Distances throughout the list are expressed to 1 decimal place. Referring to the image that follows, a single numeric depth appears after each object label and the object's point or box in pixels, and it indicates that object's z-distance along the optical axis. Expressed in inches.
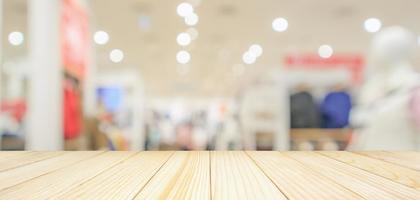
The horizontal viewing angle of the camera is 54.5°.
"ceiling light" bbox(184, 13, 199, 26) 285.6
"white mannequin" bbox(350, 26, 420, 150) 93.5
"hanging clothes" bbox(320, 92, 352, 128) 200.8
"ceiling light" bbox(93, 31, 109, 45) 339.0
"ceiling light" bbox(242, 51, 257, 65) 421.4
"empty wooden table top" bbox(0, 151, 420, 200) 33.4
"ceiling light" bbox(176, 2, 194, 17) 259.4
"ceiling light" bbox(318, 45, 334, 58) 373.1
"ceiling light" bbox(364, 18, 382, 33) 301.9
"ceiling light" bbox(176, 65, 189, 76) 491.9
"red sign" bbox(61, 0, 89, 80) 128.0
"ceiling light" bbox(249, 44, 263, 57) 386.4
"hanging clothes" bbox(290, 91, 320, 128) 195.3
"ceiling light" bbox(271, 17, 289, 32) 301.7
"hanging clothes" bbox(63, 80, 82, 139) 129.9
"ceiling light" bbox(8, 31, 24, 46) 103.2
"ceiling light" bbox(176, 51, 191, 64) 425.1
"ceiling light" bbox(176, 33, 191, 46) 352.3
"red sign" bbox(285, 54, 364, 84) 224.8
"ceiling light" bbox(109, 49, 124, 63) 409.4
